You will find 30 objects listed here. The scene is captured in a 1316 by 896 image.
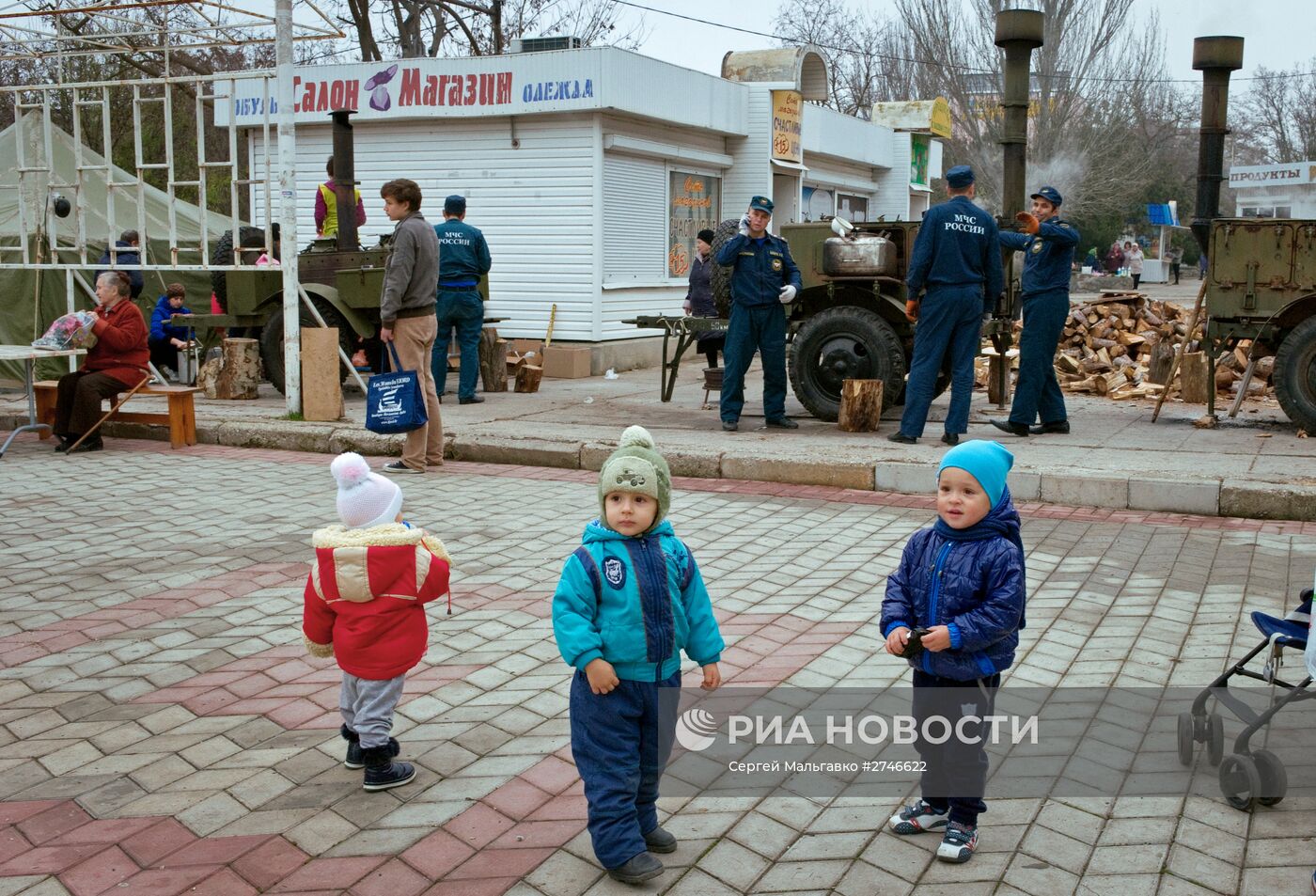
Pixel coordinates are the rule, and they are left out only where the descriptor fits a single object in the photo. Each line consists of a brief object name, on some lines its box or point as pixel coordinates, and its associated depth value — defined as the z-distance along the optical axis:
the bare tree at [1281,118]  50.16
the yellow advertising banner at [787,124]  19.22
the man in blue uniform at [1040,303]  10.14
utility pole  10.86
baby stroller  3.70
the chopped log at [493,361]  13.83
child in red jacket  3.79
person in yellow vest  13.79
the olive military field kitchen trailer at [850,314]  10.80
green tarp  14.70
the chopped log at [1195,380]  12.74
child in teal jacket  3.28
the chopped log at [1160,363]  14.19
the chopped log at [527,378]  13.82
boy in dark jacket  3.38
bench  10.75
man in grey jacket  9.19
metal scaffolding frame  10.97
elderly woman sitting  10.47
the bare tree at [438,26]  28.91
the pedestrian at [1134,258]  40.63
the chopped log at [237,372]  12.88
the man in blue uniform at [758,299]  10.25
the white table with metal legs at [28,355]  10.23
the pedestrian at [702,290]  14.17
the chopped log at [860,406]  10.46
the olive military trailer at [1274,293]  10.30
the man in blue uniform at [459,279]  11.99
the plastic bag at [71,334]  10.37
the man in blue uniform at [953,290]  9.56
